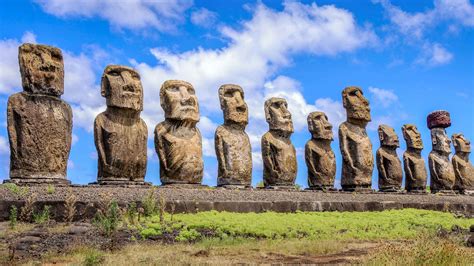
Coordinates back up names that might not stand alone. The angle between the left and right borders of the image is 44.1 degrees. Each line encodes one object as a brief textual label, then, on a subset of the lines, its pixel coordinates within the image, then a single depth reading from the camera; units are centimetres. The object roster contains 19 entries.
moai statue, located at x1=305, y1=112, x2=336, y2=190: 2033
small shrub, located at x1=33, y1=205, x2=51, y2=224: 996
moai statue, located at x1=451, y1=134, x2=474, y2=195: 2664
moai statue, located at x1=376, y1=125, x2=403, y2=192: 2273
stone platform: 1059
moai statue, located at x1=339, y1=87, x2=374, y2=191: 2128
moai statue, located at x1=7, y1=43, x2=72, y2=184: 1296
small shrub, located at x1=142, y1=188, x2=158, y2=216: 1105
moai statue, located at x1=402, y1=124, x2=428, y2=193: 2397
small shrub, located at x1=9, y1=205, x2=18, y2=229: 950
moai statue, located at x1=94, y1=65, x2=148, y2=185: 1439
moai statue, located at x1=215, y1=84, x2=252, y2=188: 1744
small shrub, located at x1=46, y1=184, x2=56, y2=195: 1127
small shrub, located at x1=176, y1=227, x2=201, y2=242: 985
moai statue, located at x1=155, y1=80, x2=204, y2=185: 1578
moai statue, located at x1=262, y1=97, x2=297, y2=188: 1888
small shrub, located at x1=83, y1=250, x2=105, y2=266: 666
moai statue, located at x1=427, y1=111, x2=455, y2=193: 2559
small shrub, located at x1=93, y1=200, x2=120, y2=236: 895
